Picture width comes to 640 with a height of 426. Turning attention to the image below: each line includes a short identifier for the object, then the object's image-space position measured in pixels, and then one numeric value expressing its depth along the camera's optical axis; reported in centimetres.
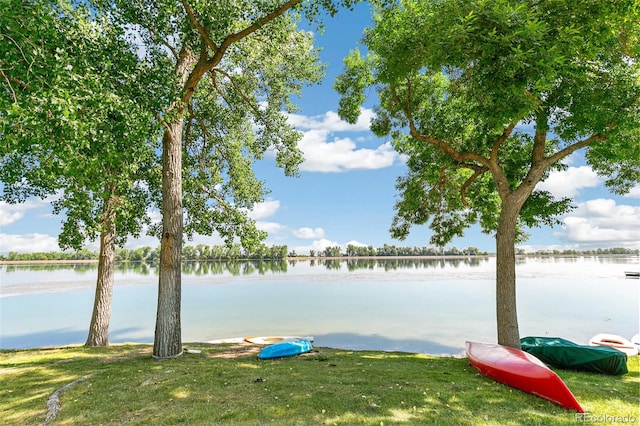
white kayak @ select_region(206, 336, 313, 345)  1227
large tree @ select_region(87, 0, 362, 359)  795
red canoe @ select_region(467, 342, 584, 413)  506
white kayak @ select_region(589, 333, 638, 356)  1097
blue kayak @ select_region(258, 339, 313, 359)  852
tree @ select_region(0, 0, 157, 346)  477
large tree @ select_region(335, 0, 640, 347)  589
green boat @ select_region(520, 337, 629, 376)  739
